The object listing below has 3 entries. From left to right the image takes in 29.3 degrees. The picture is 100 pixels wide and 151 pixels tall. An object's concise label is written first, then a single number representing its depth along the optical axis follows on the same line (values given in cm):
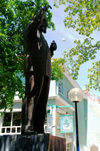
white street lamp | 672
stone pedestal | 323
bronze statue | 378
